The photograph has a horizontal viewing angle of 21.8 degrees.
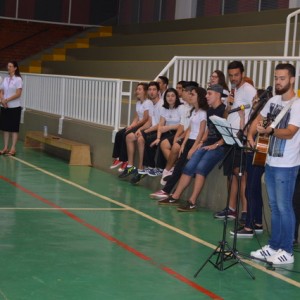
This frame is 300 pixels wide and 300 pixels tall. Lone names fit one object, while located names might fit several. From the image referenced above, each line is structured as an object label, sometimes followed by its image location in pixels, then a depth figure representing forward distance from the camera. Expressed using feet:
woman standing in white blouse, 45.21
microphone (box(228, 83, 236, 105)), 29.22
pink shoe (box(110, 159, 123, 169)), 39.19
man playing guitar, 21.70
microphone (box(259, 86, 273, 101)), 22.09
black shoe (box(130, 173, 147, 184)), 36.78
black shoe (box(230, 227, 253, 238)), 26.37
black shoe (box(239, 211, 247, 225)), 28.16
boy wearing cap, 29.86
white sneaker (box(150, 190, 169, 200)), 32.86
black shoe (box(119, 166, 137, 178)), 37.81
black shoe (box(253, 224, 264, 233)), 27.22
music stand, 21.49
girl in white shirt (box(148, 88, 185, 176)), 34.81
